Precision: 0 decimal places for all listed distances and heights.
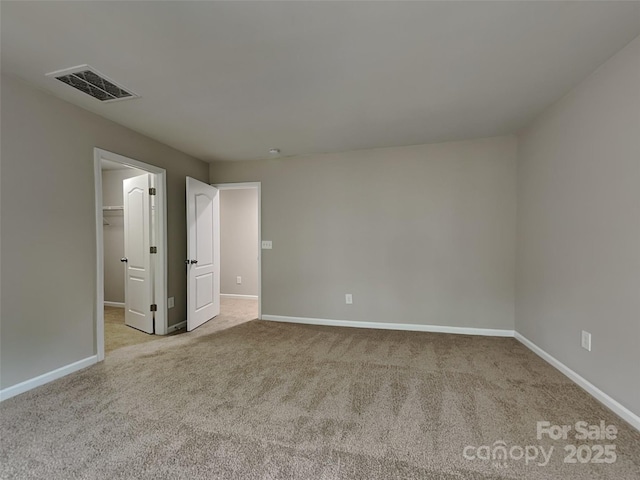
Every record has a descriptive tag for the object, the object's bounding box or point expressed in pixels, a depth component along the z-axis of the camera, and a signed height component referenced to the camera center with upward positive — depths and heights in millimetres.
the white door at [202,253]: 3756 -247
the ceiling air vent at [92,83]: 2018 +1162
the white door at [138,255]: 3623 -237
